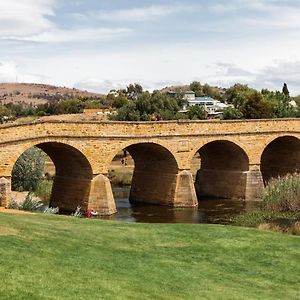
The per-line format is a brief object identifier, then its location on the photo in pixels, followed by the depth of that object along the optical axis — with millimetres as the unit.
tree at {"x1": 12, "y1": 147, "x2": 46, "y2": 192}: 42438
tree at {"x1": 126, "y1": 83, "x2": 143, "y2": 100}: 149125
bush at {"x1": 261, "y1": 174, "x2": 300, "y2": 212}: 33438
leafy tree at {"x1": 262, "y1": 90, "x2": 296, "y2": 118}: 80825
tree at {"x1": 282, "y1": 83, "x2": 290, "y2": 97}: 113162
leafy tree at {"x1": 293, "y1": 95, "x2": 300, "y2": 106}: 143525
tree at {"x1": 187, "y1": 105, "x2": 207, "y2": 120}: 85919
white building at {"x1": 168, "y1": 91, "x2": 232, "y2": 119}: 100925
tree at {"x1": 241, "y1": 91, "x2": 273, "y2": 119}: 81188
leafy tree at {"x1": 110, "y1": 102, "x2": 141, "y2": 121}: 80188
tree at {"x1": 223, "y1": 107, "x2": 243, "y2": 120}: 84062
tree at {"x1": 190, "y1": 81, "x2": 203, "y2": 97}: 162275
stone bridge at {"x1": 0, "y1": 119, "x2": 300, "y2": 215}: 34969
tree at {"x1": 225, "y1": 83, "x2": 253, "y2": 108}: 124638
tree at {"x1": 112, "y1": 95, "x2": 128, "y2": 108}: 115875
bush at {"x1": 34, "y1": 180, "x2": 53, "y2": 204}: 42450
